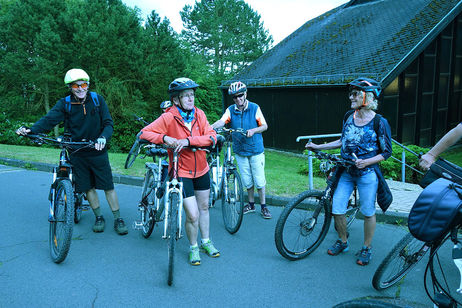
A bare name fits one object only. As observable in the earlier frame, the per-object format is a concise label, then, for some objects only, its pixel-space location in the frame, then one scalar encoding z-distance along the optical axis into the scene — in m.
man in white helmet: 4.60
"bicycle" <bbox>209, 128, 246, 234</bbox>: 5.03
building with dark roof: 15.02
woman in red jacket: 3.82
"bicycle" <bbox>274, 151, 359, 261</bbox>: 3.96
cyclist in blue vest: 5.51
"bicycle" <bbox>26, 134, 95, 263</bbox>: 3.96
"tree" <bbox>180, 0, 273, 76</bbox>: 42.22
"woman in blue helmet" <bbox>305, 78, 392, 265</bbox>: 3.82
